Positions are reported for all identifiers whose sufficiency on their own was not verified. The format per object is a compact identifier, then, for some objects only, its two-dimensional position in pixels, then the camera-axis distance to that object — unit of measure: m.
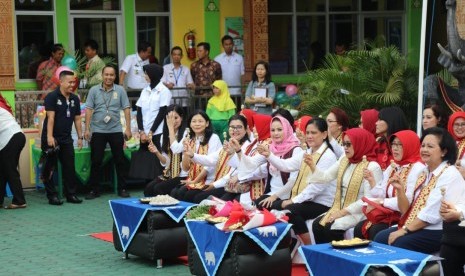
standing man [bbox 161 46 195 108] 17.61
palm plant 13.91
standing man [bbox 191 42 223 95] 17.56
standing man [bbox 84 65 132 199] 14.34
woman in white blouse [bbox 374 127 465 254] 7.73
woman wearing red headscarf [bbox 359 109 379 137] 10.02
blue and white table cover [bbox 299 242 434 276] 7.02
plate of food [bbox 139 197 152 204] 10.17
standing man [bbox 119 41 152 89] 17.69
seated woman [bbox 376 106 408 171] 9.27
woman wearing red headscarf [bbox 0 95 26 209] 13.51
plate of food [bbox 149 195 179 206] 9.92
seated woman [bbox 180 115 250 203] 10.81
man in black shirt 13.73
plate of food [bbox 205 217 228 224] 8.77
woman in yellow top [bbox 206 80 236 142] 15.76
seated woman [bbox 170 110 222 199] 11.68
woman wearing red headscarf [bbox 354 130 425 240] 8.36
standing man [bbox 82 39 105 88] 16.61
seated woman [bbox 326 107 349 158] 10.02
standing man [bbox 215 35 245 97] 18.33
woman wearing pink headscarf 10.09
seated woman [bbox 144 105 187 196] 12.20
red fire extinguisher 19.41
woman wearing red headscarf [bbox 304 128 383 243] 8.88
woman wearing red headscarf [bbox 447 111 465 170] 8.91
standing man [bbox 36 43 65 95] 17.05
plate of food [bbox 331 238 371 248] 7.48
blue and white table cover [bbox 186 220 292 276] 8.49
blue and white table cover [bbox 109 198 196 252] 9.79
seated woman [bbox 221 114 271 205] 10.48
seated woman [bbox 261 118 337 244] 9.46
